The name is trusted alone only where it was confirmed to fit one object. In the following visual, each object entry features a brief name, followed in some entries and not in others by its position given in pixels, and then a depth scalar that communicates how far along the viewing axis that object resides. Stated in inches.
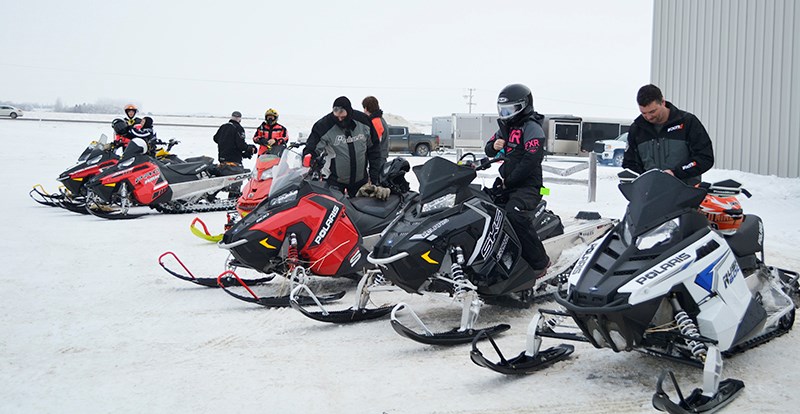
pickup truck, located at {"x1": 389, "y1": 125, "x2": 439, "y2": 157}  1341.0
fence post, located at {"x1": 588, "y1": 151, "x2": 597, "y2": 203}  492.1
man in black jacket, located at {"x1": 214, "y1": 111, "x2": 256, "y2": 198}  533.3
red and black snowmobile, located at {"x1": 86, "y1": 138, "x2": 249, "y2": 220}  466.3
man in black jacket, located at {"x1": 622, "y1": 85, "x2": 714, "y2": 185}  188.7
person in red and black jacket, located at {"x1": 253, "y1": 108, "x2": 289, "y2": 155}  520.3
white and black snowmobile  140.9
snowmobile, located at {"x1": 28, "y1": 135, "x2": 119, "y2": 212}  499.8
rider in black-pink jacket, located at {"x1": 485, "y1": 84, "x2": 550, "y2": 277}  206.1
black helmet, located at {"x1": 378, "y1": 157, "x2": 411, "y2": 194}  241.3
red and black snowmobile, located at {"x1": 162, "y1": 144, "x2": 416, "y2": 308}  229.6
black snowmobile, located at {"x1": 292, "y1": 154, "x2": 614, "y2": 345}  187.9
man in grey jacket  285.6
